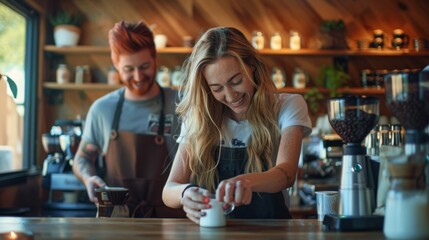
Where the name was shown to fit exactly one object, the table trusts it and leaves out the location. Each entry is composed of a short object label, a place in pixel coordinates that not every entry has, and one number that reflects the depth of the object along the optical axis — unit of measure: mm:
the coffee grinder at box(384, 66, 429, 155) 1479
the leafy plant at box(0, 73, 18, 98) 1887
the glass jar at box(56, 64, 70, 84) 5113
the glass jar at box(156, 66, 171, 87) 5230
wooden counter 1560
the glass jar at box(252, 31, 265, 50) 5316
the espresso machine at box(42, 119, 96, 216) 3494
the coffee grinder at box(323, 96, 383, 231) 1609
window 4074
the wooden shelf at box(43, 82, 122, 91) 5070
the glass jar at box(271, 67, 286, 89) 5328
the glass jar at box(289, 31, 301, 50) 5344
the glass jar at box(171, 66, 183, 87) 5242
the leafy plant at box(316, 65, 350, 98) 5277
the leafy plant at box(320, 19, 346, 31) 5379
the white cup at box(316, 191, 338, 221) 1896
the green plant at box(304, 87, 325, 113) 5281
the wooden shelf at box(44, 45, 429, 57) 5164
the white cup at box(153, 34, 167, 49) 5234
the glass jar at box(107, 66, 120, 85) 5199
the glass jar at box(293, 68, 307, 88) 5355
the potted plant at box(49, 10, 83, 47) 5082
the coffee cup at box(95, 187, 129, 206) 2109
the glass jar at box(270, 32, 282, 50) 5328
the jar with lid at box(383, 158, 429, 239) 1351
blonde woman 2061
